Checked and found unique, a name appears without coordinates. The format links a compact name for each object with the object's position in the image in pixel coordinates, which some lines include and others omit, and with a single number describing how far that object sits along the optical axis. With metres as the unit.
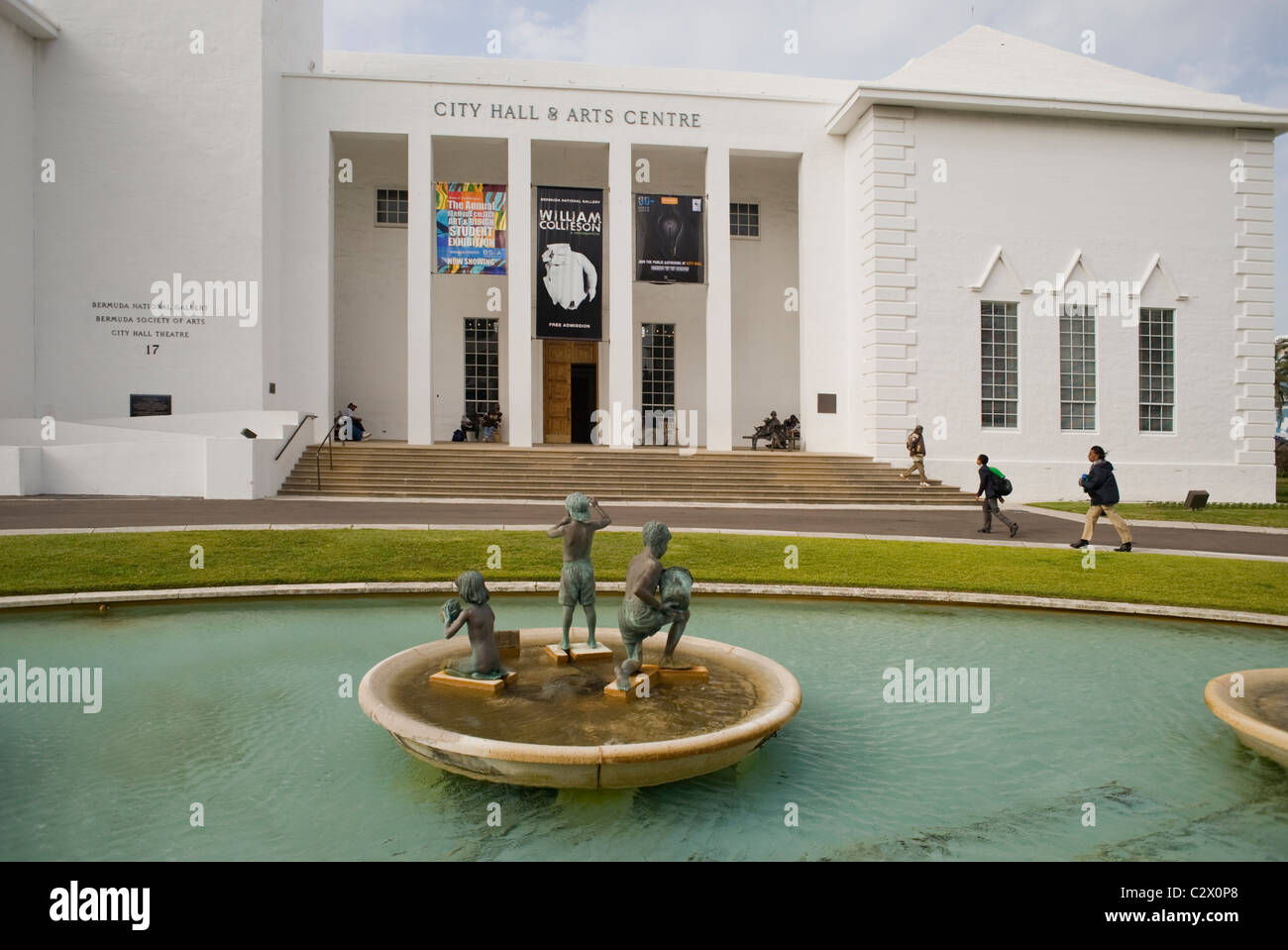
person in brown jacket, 22.12
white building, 22.73
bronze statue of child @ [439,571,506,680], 5.48
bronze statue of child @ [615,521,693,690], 5.57
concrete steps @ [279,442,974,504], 19.89
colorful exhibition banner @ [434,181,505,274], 24.27
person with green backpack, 15.26
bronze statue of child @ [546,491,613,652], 5.85
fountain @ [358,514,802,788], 4.37
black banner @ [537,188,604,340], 24.64
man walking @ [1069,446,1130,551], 13.35
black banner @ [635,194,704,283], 24.66
